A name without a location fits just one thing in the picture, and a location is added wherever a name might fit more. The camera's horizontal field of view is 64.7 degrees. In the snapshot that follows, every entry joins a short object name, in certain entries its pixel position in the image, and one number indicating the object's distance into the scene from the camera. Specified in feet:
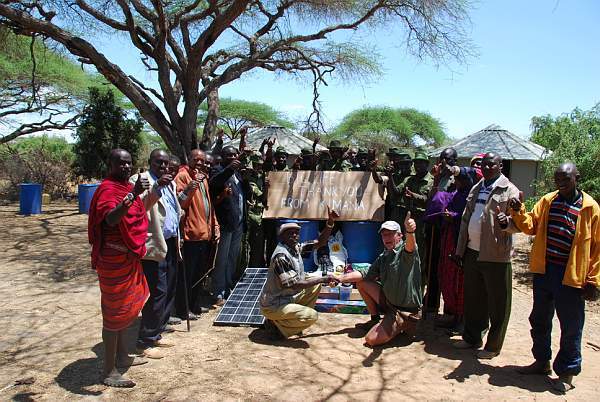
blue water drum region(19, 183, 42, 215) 43.39
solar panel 17.33
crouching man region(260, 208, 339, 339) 15.34
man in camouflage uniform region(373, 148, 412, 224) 19.20
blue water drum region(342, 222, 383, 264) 20.98
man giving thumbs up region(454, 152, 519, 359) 14.03
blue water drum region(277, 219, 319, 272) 20.93
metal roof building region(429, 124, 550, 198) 62.28
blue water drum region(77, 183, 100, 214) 45.29
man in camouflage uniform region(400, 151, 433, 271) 18.42
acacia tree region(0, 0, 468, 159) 28.04
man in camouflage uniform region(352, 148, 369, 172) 24.57
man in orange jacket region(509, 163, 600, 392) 12.20
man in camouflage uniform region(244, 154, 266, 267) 21.16
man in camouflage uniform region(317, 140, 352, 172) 24.08
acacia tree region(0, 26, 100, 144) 52.95
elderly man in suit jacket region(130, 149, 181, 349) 13.65
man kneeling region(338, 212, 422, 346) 15.47
